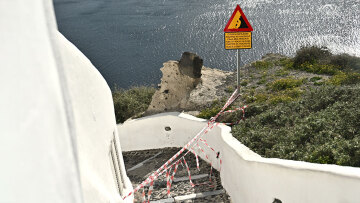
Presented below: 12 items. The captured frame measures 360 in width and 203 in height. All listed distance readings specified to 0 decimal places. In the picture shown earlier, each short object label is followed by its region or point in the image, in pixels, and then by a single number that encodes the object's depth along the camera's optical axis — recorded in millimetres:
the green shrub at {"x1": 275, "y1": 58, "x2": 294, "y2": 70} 13945
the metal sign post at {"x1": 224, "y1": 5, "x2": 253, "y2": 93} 9766
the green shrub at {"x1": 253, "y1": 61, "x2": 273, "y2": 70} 14302
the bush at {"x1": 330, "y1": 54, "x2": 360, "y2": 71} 13016
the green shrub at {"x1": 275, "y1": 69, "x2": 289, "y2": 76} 12984
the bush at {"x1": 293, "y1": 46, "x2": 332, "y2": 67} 13788
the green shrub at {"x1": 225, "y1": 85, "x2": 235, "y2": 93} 12144
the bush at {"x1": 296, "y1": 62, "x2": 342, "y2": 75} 12360
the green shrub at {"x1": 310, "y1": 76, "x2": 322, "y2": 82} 11509
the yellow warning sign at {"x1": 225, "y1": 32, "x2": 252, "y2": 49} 10008
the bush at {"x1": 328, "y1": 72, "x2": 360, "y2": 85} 10279
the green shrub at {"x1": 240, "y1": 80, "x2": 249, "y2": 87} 12357
